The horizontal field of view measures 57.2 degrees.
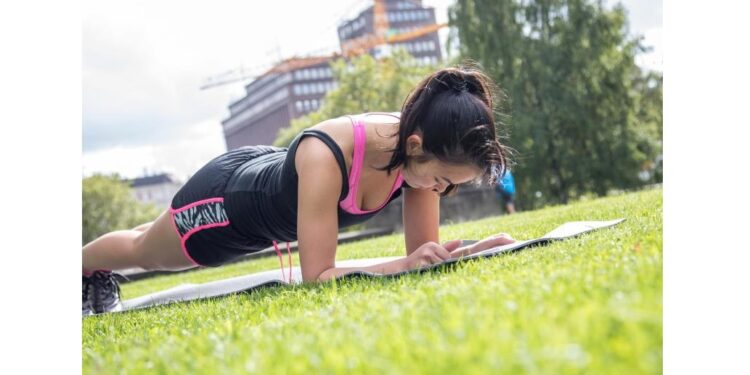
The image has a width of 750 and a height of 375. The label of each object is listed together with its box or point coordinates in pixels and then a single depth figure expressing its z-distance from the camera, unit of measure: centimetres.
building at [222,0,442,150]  8138
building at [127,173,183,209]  4827
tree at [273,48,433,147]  2738
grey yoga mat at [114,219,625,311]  270
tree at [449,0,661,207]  1750
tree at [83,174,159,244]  3120
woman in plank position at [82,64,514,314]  260
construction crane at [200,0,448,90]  6538
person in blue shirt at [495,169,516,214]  1185
